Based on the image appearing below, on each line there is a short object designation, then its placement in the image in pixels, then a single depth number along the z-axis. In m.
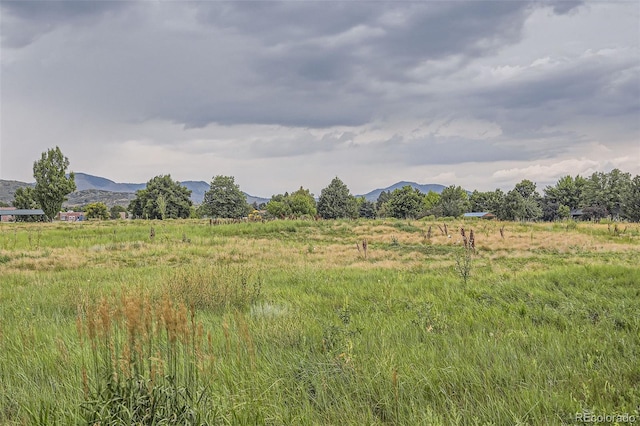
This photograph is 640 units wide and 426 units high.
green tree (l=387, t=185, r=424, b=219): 85.50
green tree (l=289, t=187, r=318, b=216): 97.38
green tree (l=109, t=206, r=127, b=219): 134.12
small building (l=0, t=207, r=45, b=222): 95.44
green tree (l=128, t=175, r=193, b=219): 76.06
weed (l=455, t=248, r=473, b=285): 8.42
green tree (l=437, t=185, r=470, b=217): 96.94
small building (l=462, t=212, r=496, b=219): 96.09
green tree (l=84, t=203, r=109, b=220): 109.19
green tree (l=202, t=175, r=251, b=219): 78.69
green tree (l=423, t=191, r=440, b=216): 105.54
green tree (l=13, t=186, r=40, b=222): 109.12
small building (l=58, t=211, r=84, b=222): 144.16
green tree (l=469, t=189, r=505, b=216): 114.31
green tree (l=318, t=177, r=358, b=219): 83.19
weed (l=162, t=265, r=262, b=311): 6.50
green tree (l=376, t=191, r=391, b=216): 129.40
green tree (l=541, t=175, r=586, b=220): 98.50
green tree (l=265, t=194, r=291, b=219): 96.19
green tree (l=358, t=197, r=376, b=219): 121.94
